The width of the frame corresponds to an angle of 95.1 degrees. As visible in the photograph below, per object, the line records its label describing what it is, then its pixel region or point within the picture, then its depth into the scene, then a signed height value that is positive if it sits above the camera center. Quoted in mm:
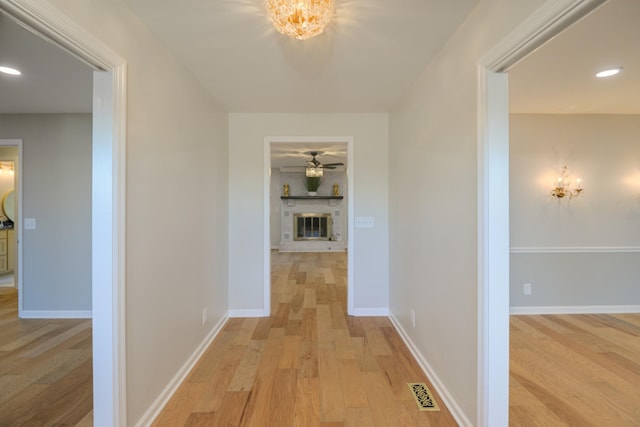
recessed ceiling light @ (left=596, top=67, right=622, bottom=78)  2342 +1152
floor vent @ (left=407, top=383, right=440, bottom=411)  1877 -1242
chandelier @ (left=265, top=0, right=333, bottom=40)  1359 +947
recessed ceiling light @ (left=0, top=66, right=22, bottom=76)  2234 +1117
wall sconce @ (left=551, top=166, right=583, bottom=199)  3520 +314
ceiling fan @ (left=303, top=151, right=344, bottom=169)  6256 +1169
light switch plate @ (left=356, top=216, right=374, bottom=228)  3486 -90
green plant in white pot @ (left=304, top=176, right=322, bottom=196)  8852 +901
